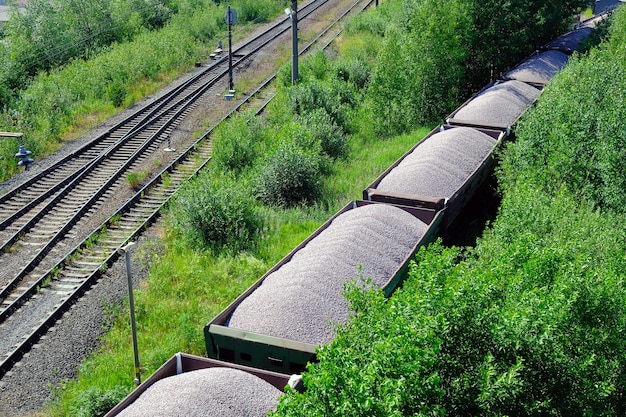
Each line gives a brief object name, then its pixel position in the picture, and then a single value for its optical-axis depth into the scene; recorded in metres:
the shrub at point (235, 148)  21.27
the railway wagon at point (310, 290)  9.97
